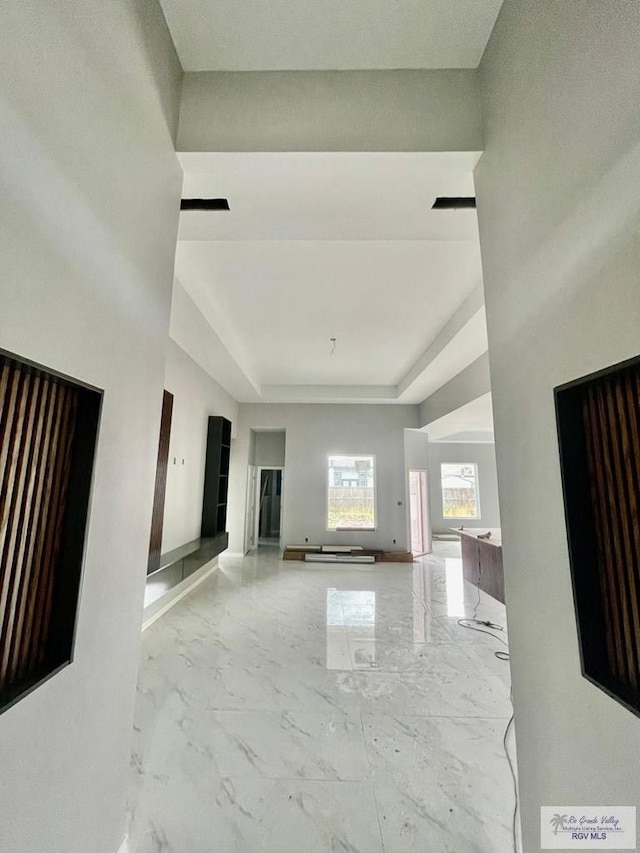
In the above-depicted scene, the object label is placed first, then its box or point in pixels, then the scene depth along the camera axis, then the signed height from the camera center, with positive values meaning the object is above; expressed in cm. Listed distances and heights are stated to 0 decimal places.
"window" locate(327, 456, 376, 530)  767 -18
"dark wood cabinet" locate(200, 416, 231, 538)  574 +7
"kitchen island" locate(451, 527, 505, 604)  470 -111
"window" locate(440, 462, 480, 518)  1062 -10
